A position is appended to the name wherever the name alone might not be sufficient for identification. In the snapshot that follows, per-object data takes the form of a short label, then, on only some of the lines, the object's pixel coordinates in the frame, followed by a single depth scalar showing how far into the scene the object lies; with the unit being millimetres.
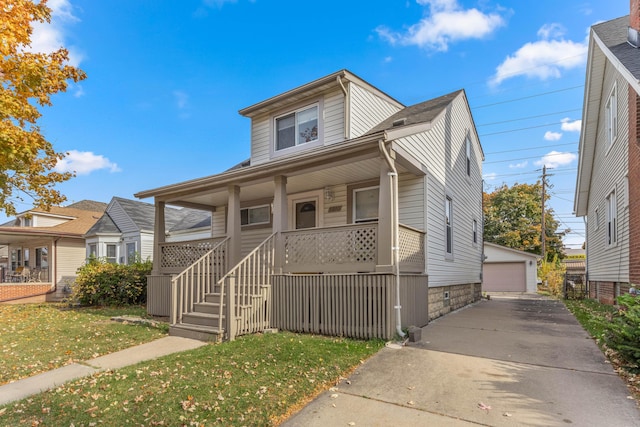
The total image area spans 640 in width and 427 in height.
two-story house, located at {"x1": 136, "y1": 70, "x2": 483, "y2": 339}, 6871
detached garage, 22875
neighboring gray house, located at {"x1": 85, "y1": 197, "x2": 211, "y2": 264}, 19625
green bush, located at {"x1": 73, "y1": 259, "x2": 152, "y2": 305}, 12609
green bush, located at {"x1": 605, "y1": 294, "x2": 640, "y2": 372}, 4574
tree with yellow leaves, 8414
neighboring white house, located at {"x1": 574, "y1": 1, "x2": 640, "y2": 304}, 8070
